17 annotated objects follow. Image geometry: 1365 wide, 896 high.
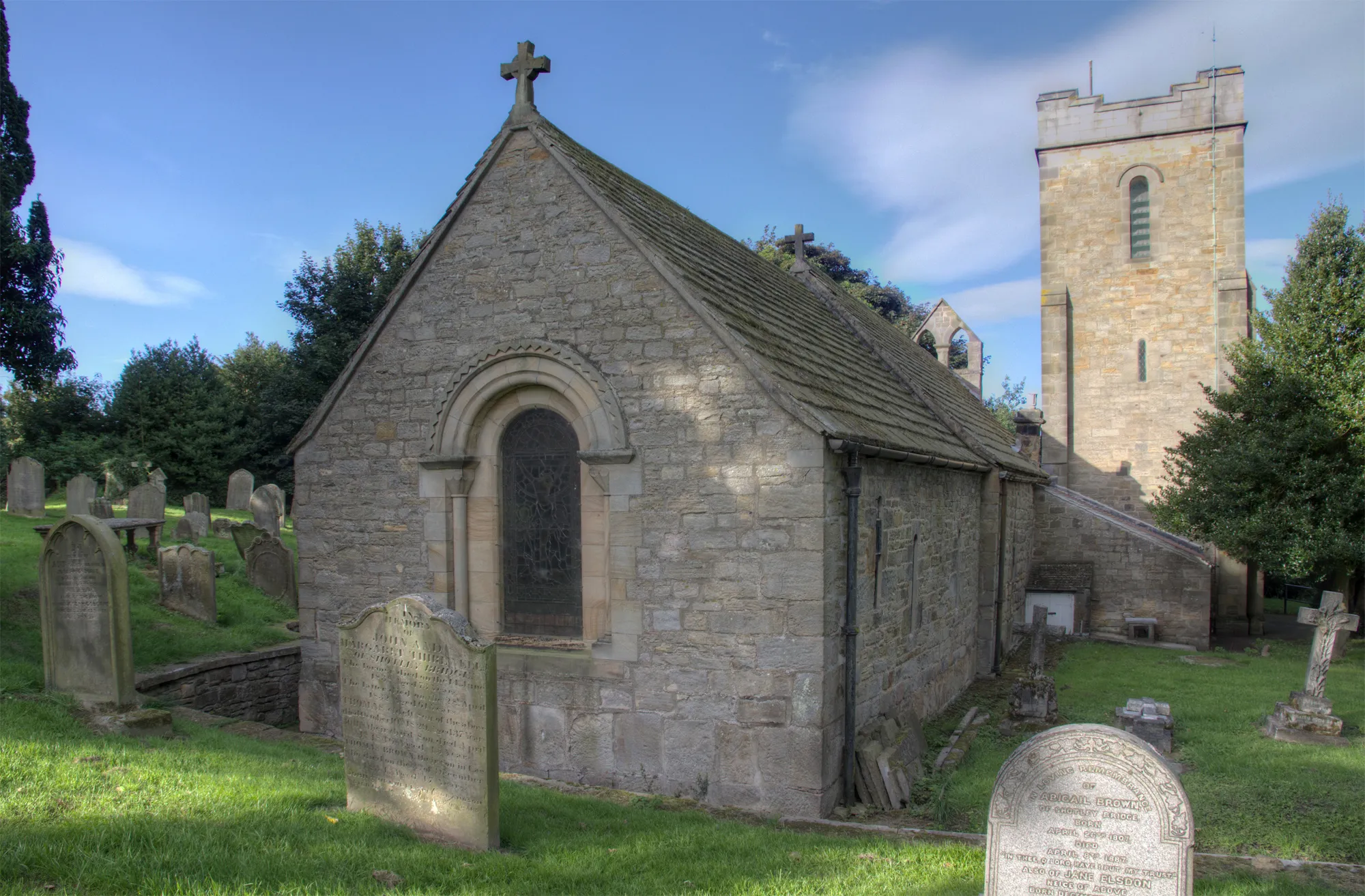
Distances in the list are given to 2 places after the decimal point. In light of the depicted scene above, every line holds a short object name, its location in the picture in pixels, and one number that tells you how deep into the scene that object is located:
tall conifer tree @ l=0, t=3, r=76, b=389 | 13.70
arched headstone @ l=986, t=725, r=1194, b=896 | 4.42
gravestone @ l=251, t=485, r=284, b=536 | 21.69
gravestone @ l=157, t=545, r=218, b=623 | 13.02
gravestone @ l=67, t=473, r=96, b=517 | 19.48
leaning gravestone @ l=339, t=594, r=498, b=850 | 5.84
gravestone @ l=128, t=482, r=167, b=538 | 19.23
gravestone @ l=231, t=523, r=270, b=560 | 17.48
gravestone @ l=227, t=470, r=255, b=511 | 28.83
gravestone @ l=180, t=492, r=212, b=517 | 21.94
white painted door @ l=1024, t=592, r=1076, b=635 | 19.05
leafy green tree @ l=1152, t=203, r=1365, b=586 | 17.56
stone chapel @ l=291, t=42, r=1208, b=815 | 7.73
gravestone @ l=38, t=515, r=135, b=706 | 7.96
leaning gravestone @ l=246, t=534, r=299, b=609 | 15.38
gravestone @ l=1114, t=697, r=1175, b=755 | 9.93
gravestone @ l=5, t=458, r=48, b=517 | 21.84
